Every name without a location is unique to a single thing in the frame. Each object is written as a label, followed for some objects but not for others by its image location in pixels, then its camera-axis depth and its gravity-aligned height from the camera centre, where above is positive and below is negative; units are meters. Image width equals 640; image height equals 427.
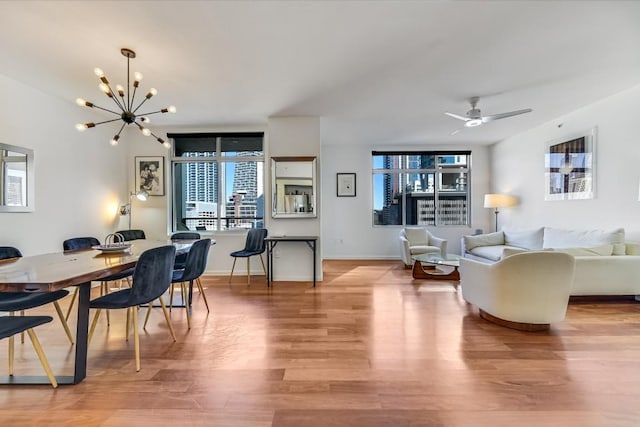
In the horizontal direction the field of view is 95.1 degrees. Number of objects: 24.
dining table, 1.62 -0.39
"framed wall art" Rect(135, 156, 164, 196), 5.30 +0.65
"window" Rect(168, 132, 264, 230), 5.46 +0.51
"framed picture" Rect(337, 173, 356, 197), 6.85 +0.58
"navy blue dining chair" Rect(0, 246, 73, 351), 2.08 -0.68
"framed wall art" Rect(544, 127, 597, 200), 4.29 +0.66
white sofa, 3.37 -0.63
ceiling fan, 3.95 +1.28
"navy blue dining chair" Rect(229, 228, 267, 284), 4.76 -0.53
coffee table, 4.18 -0.95
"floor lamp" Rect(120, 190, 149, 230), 5.05 +0.03
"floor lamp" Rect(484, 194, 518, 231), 5.88 +0.17
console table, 4.41 -0.51
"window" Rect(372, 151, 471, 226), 6.91 +0.49
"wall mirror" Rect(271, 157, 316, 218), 4.75 +0.37
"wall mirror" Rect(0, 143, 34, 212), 3.28 +0.37
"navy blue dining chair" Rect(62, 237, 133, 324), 3.00 -0.39
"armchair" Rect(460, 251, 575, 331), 2.57 -0.71
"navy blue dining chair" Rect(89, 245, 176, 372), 2.14 -0.58
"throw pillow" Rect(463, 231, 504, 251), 5.55 -0.59
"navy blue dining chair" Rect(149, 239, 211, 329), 2.90 -0.56
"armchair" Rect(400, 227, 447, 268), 5.48 -0.68
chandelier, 2.59 +1.07
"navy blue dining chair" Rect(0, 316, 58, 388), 1.68 -0.69
